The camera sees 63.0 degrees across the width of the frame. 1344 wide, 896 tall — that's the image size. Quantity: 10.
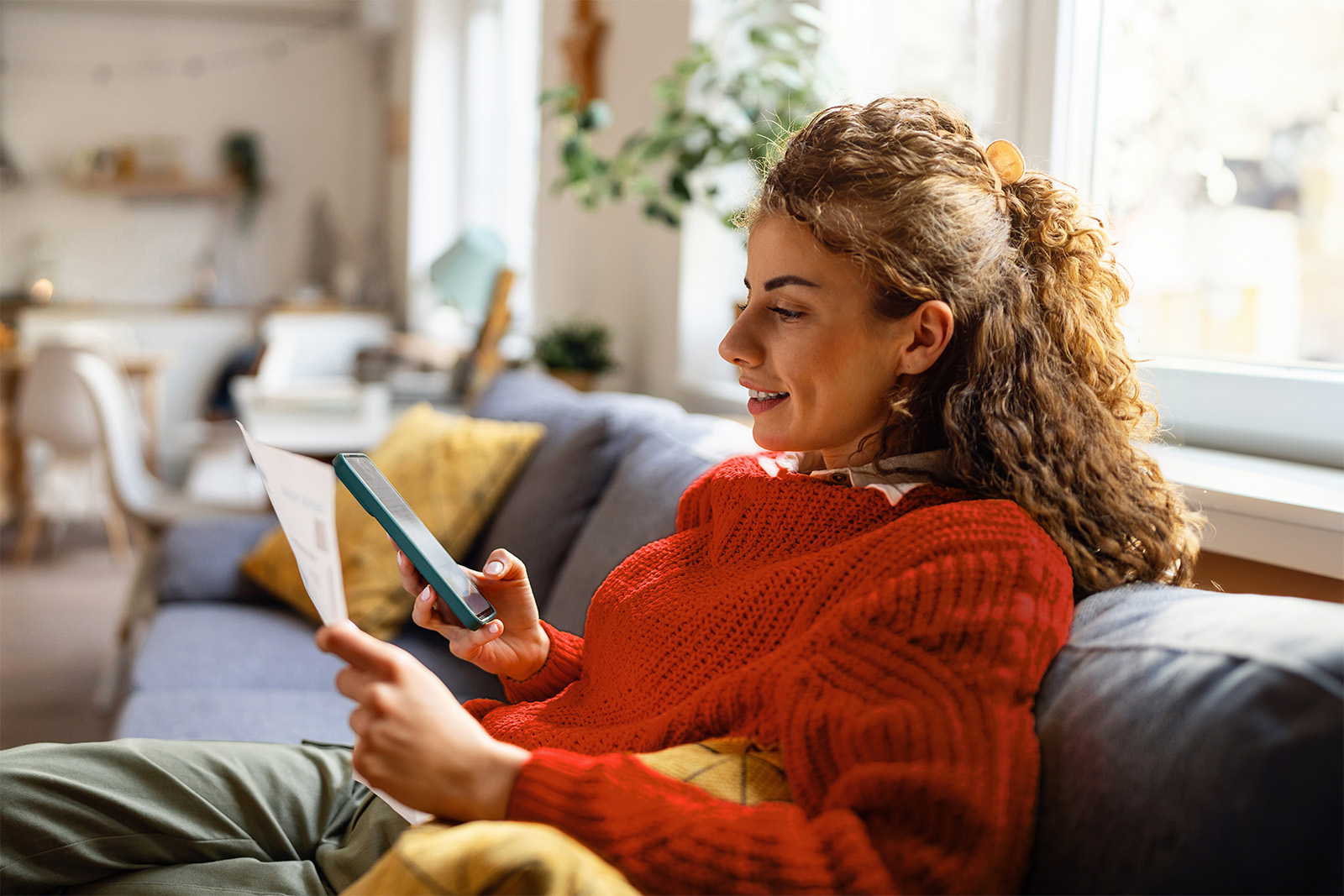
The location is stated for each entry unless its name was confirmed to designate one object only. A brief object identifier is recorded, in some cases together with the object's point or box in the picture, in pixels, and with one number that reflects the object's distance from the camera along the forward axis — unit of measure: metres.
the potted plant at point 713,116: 1.92
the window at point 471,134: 4.71
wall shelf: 6.78
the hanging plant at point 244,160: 6.96
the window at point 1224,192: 1.35
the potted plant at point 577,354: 2.79
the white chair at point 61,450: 4.06
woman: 0.67
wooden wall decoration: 3.07
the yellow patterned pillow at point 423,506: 1.96
